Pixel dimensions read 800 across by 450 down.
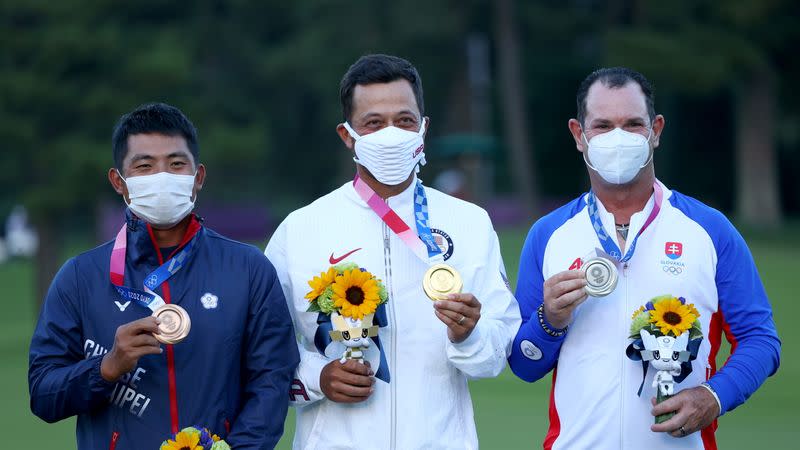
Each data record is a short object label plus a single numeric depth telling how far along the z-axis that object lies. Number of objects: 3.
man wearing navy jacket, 9.47
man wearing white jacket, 9.95
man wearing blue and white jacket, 10.17
